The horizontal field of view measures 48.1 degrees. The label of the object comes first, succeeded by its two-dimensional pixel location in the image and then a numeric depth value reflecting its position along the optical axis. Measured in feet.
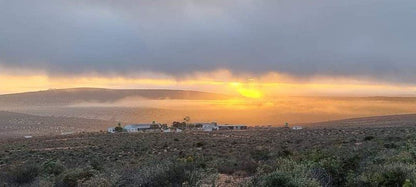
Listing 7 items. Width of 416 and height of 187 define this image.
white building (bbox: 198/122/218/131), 400.06
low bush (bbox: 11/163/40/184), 62.69
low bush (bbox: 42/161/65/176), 71.10
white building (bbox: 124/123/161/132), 390.38
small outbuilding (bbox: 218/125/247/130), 410.58
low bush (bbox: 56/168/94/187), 55.16
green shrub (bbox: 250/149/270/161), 94.16
